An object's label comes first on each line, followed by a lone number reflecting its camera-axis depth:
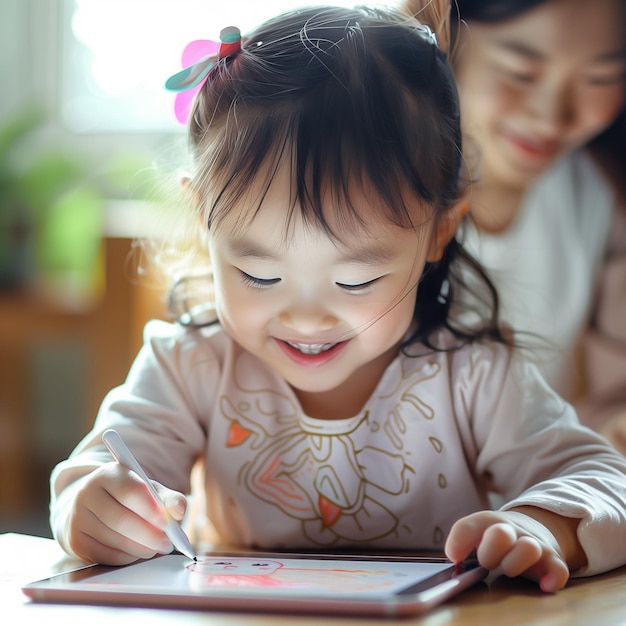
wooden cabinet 1.74
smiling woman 1.32
